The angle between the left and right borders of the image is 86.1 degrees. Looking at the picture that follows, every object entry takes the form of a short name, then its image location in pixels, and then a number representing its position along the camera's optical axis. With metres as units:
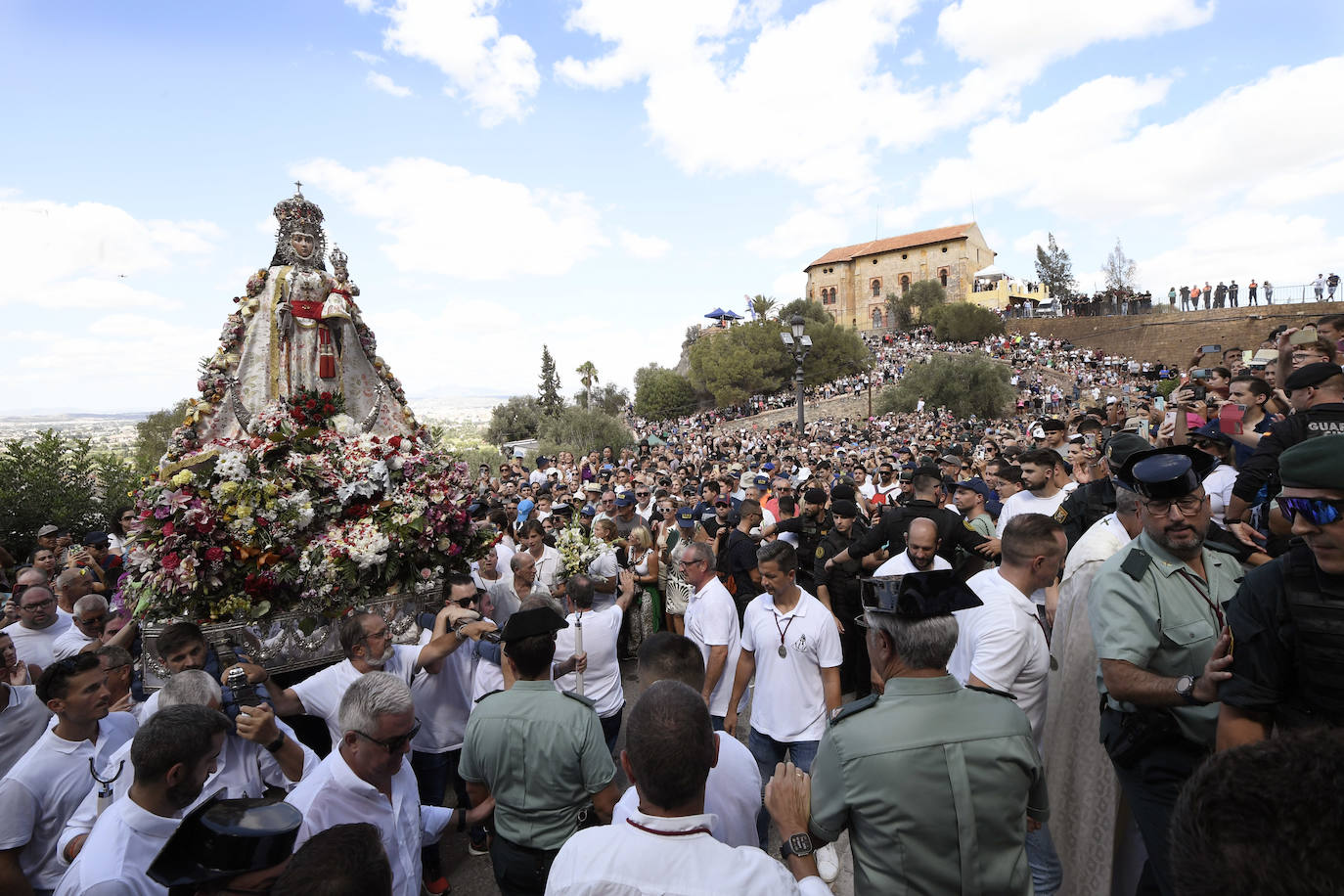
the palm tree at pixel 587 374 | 67.25
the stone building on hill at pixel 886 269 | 77.88
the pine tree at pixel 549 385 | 70.25
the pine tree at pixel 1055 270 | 73.06
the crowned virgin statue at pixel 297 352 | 6.14
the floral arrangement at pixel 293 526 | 4.79
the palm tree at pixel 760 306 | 66.56
